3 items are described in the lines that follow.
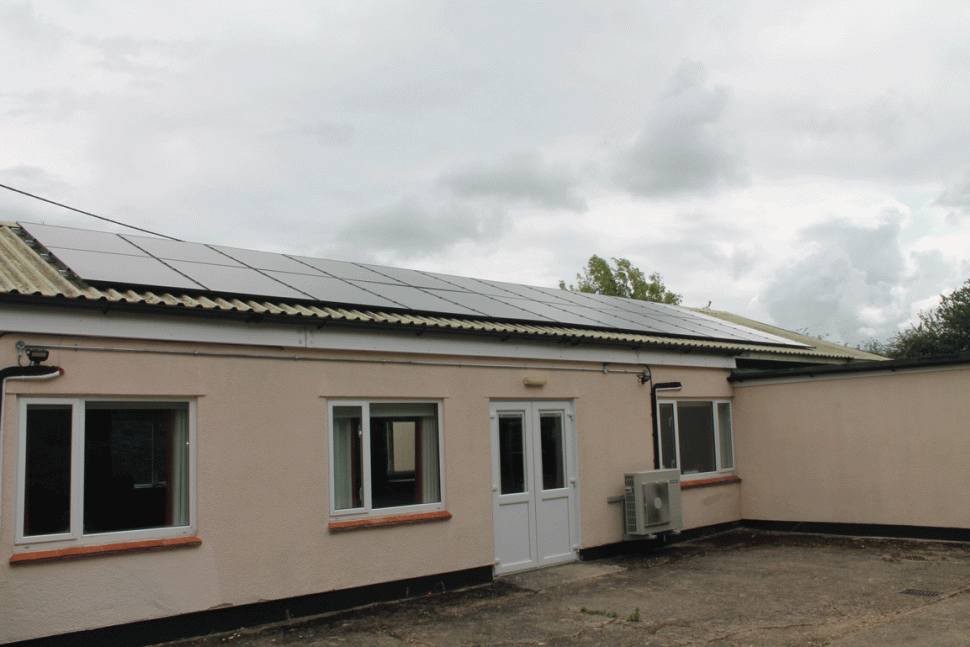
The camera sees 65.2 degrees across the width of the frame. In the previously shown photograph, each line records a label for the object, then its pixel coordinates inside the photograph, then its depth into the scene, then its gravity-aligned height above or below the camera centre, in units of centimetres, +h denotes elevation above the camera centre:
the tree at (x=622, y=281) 5294 +887
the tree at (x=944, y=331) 2875 +264
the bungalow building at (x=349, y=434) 654 -26
